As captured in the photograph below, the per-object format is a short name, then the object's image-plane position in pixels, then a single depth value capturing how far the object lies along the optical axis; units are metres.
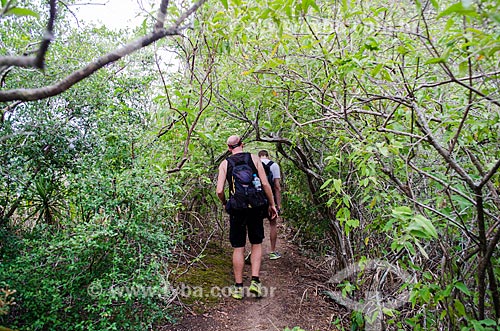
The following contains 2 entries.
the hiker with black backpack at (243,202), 4.21
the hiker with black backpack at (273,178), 5.50
